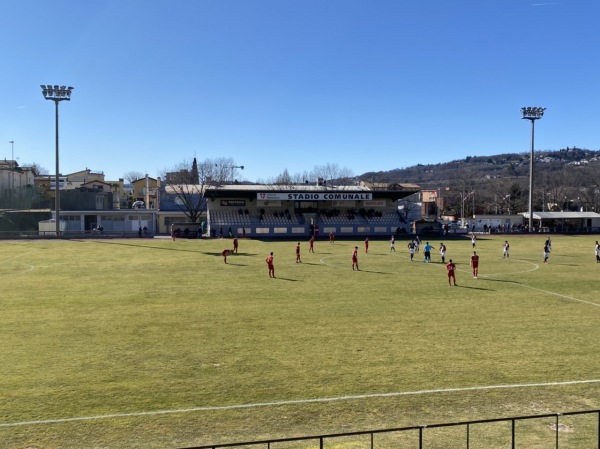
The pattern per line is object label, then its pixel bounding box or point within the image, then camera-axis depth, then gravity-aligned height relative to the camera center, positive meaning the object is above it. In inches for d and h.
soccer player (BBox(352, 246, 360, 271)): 1331.2 -115.0
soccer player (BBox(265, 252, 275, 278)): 1187.9 -118.8
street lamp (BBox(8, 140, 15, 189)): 3272.1 +247.7
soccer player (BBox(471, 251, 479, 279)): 1178.1 -110.8
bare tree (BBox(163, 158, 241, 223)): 3026.6 +238.6
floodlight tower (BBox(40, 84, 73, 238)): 2368.4 +563.2
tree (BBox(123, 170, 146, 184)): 6348.4 +453.2
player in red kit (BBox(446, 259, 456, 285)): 1093.5 -115.7
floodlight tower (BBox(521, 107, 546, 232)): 2955.2 +570.9
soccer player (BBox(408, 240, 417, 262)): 1582.2 -103.9
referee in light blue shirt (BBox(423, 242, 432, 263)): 1497.3 -109.3
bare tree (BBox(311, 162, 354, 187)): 4472.9 +310.7
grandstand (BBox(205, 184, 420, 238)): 2536.9 +10.7
